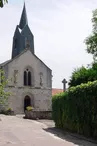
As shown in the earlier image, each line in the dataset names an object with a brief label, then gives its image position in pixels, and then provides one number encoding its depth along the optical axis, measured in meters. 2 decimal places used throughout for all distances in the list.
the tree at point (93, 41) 20.96
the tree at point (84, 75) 22.14
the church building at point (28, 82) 34.21
